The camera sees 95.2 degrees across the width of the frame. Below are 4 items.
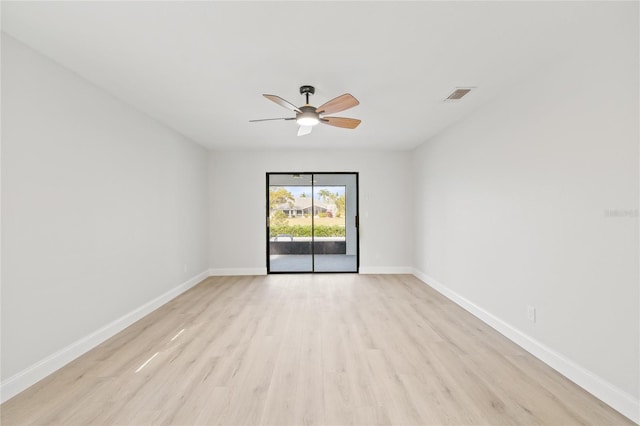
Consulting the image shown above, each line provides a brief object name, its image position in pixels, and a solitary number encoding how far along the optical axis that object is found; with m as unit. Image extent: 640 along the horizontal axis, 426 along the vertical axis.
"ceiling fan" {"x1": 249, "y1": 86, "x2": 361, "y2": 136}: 2.56
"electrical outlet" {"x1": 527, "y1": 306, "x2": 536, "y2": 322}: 2.59
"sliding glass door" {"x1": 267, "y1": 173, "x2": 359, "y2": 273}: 6.23
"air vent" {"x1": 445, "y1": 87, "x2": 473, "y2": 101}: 2.91
